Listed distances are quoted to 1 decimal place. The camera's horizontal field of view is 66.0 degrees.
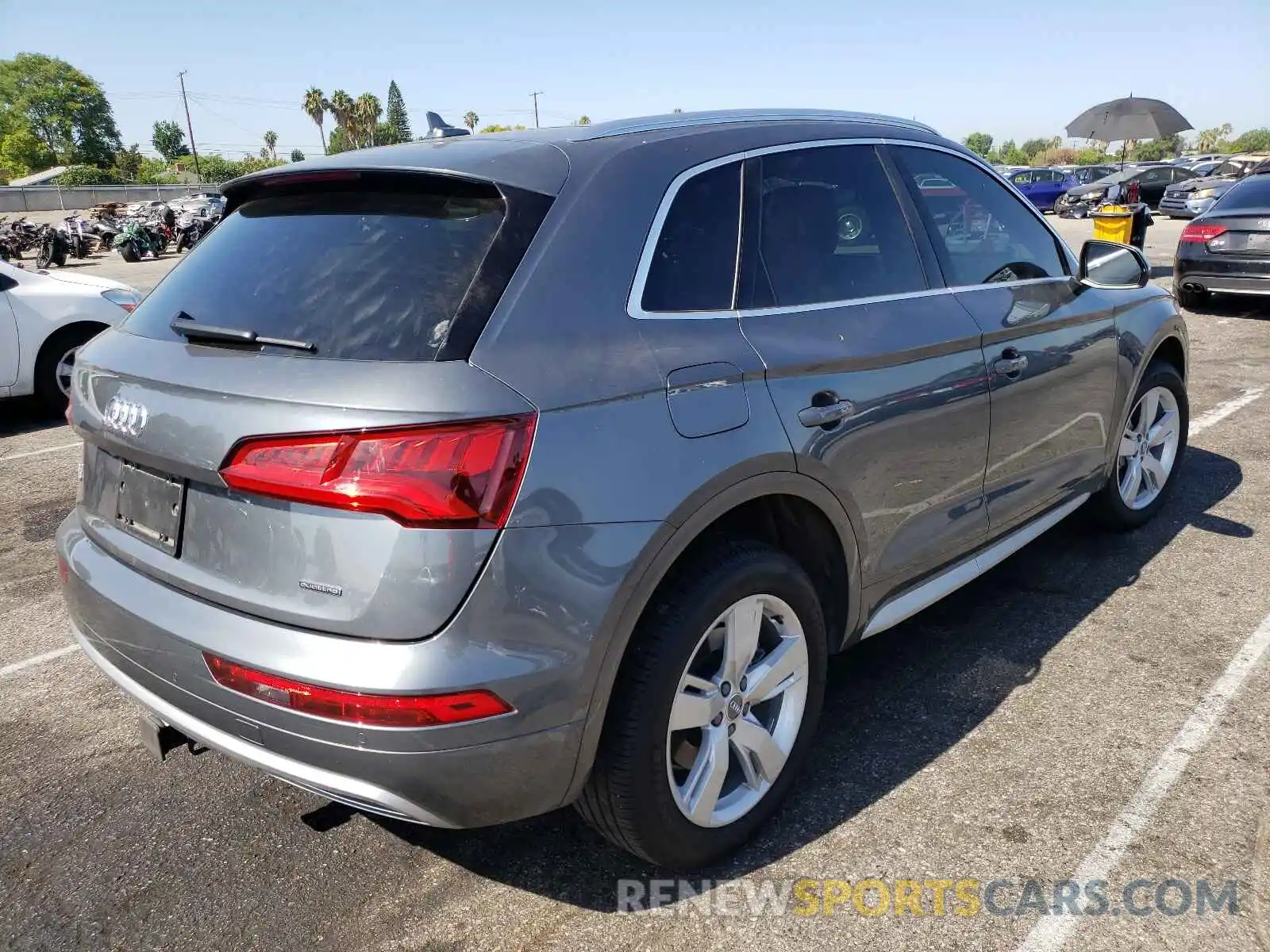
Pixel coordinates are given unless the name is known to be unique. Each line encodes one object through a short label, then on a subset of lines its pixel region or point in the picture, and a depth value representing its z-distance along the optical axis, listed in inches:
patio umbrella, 702.5
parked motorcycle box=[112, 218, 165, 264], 956.6
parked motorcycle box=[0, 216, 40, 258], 925.2
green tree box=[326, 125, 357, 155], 4005.9
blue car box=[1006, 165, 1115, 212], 1205.7
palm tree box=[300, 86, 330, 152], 4185.5
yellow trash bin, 495.9
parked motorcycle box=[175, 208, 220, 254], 1044.5
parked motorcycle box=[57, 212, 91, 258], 993.5
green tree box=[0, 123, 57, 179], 3518.7
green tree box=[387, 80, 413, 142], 5249.5
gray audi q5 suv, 74.5
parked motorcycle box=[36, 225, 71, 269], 892.6
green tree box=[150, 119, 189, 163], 4817.9
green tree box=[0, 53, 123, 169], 3863.2
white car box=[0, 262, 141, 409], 289.7
